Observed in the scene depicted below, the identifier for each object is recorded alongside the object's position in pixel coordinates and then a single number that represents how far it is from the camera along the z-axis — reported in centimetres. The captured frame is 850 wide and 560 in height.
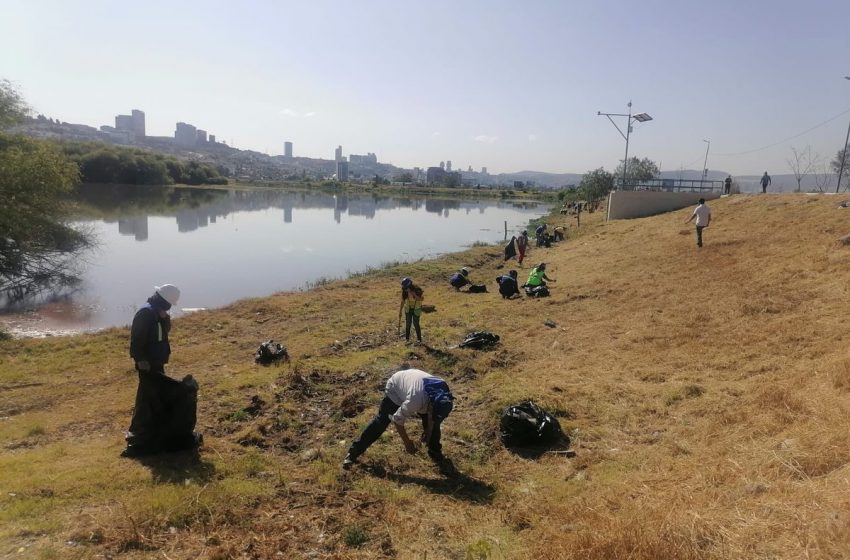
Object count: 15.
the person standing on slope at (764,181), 2839
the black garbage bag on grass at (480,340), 1063
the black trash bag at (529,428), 636
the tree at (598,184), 5381
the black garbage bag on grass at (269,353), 1066
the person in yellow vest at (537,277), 1590
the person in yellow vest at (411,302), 1104
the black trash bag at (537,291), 1549
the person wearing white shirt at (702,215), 1728
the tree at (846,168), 3303
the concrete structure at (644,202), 3128
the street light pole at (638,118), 3672
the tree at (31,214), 1984
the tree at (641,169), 5554
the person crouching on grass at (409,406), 548
